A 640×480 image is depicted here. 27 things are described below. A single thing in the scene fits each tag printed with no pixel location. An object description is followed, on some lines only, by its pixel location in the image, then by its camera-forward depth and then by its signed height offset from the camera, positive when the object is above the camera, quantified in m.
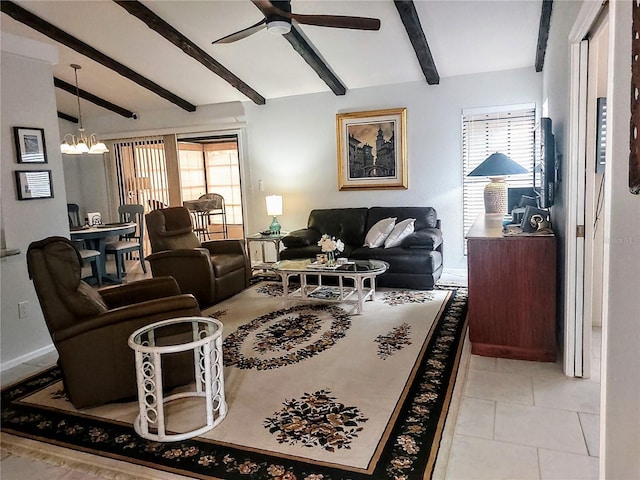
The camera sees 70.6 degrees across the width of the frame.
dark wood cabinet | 2.95 -0.74
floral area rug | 2.07 -1.20
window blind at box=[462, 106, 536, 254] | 5.43 +0.51
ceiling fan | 3.16 +1.27
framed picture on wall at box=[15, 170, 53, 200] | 3.57 +0.19
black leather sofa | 5.00 -0.62
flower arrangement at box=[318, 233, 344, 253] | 4.43 -0.51
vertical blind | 7.80 +0.48
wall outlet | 3.56 -0.80
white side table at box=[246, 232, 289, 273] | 6.13 -0.72
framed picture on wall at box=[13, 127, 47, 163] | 3.54 +0.50
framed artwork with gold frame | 5.94 +0.56
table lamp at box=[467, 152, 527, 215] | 4.22 +0.10
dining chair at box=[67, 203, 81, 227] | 7.14 -0.14
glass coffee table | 4.18 -0.78
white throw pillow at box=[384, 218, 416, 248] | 5.30 -0.52
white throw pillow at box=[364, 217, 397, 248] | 5.40 -0.51
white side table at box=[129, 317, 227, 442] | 2.28 -0.89
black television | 3.13 +0.13
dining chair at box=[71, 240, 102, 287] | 5.46 -0.65
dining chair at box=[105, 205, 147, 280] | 6.14 -0.57
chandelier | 5.93 +0.76
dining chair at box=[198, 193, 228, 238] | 8.49 -0.12
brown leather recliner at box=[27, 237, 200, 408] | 2.46 -0.68
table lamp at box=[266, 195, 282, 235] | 6.34 -0.17
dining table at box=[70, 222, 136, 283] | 5.61 -0.40
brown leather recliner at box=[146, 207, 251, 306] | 4.63 -0.64
